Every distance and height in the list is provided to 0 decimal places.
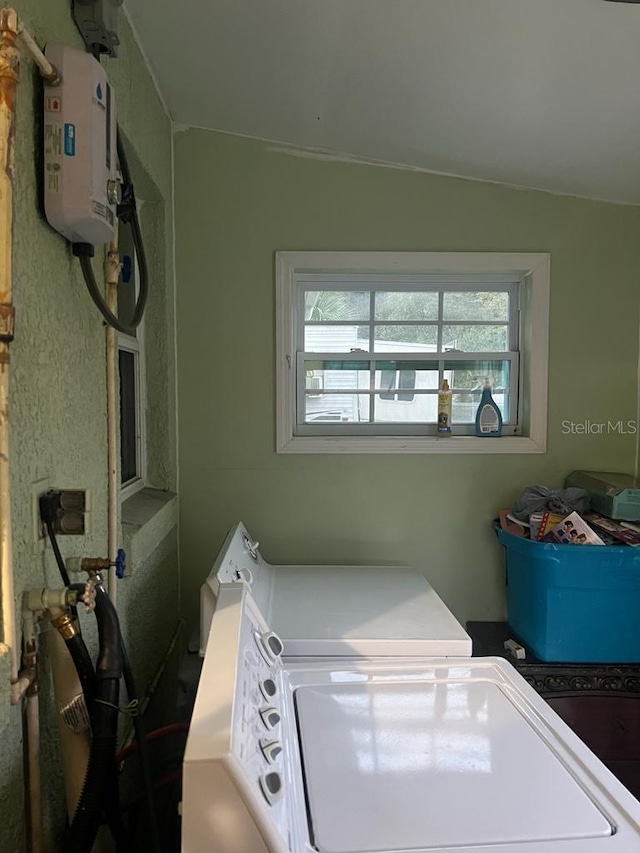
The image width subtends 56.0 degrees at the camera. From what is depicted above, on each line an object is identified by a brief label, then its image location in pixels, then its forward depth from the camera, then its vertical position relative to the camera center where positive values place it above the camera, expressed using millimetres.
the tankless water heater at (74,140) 990 +436
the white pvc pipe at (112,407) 1339 -11
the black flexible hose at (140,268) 1158 +267
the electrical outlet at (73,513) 1035 -191
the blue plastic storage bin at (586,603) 1861 -621
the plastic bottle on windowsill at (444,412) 2252 -31
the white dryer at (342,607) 1479 -577
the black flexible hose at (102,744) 943 -552
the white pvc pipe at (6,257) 846 +208
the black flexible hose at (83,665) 992 -439
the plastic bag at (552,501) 2053 -333
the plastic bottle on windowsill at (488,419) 2271 -57
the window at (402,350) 2316 +209
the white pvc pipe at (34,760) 943 -563
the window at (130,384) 1887 +60
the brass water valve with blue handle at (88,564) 1065 -290
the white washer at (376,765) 780 -621
